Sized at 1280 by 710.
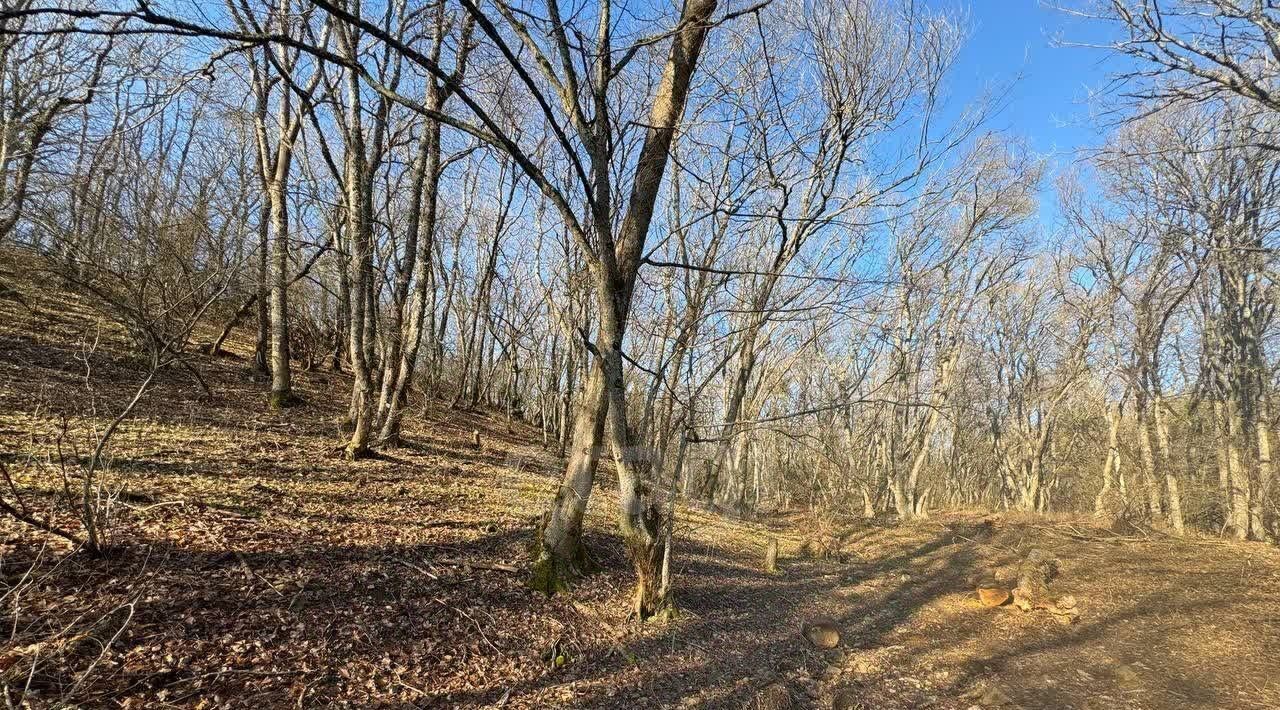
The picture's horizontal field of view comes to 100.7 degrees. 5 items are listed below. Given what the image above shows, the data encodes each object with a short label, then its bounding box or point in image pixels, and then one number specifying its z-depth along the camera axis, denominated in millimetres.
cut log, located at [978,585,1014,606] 7387
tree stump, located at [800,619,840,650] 5684
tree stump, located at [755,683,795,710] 4105
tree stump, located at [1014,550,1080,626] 6906
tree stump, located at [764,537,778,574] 8109
